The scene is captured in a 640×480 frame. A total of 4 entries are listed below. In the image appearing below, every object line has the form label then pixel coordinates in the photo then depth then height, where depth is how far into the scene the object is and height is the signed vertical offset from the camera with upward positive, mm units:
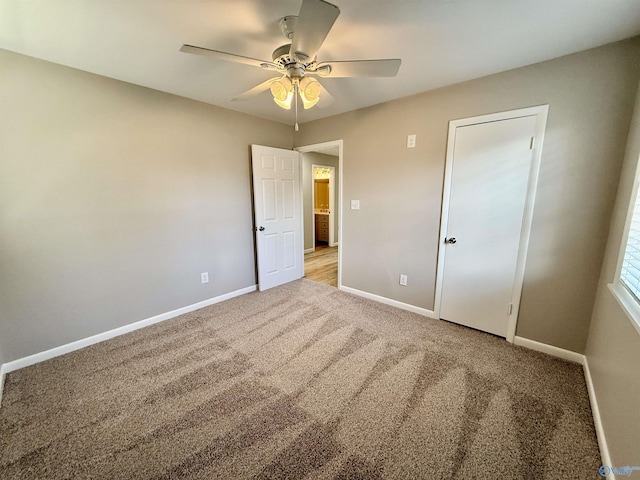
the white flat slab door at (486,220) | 2100 -167
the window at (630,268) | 1284 -369
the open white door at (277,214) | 3324 -200
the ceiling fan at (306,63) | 1104 +792
